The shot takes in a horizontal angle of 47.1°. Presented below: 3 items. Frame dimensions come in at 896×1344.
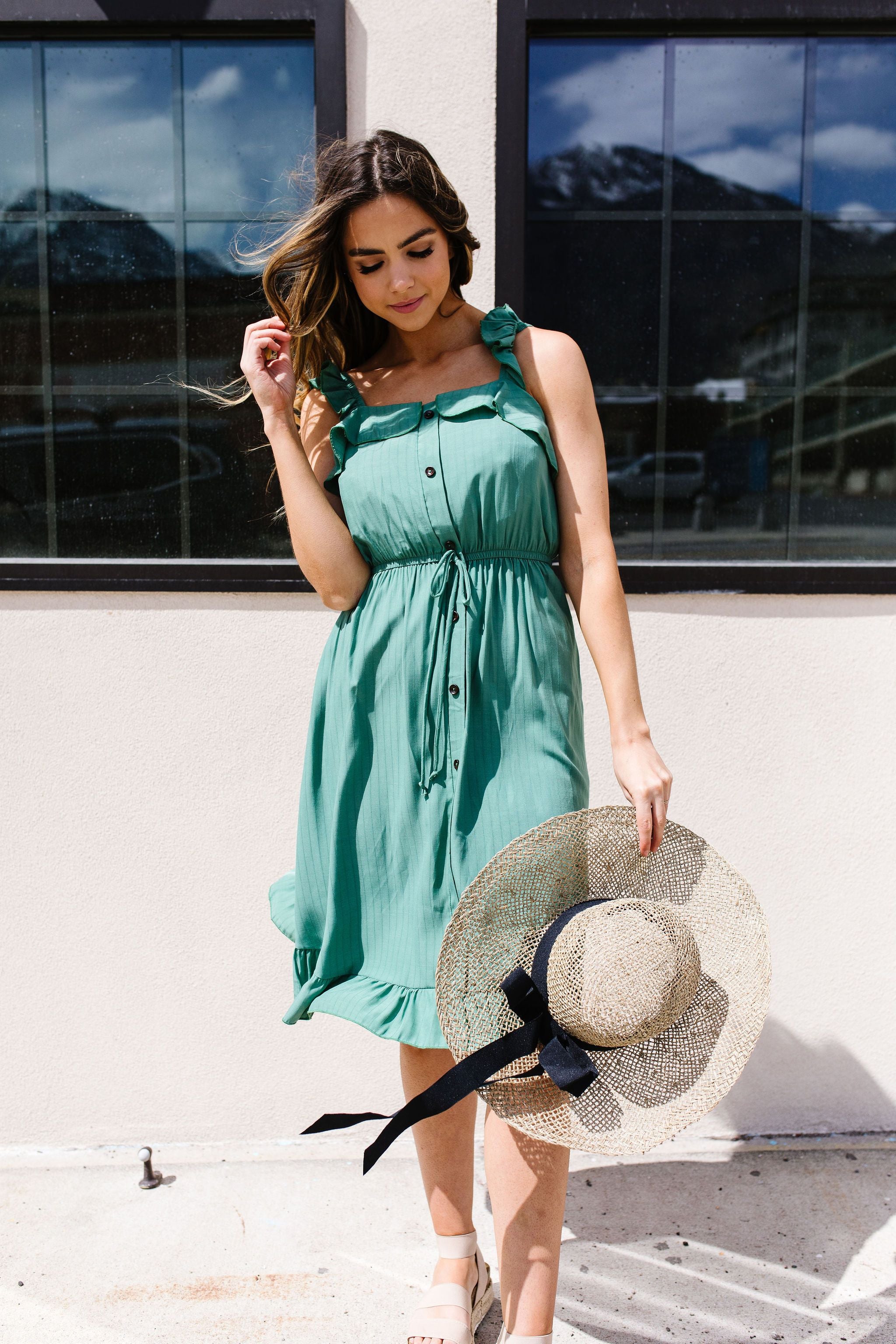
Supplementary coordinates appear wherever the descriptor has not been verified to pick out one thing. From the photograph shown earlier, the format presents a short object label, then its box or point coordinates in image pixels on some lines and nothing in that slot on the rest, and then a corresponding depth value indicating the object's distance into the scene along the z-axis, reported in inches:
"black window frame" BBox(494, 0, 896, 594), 92.0
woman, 65.5
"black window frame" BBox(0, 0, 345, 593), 91.7
